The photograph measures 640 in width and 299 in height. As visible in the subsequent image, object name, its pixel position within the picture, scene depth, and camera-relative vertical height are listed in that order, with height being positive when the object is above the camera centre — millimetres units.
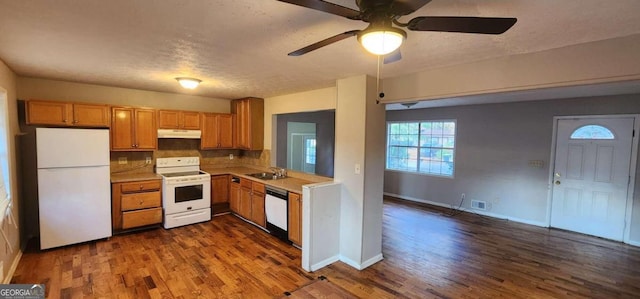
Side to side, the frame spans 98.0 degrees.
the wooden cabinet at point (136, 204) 4031 -1067
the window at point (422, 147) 6191 -186
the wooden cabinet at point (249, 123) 5262 +230
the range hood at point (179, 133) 4637 +4
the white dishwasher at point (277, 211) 3889 -1095
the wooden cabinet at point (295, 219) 3656 -1103
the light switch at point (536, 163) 4941 -397
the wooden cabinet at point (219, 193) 5012 -1076
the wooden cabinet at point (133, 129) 4199 +52
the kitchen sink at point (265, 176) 4693 -701
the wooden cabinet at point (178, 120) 4659 +245
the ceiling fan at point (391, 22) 1198 +540
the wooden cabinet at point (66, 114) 3564 +235
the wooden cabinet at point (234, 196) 4938 -1100
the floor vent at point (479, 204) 5590 -1311
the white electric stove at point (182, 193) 4375 -967
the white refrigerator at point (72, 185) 3465 -707
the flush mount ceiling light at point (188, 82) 3457 +657
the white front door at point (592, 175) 4270 -527
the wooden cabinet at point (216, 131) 5152 +66
